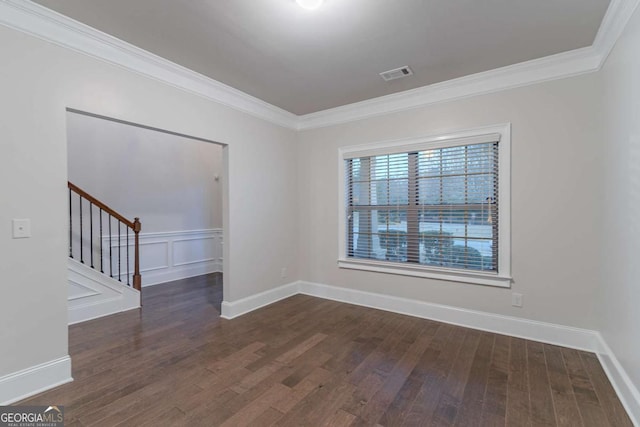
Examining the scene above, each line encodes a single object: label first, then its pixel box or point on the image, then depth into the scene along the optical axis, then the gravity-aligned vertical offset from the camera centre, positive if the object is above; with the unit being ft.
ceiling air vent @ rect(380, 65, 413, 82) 9.49 +4.71
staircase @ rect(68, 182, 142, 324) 11.14 -2.42
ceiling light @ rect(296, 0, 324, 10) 6.18 +4.51
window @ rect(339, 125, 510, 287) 10.01 +0.21
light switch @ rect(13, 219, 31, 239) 6.45 -0.37
